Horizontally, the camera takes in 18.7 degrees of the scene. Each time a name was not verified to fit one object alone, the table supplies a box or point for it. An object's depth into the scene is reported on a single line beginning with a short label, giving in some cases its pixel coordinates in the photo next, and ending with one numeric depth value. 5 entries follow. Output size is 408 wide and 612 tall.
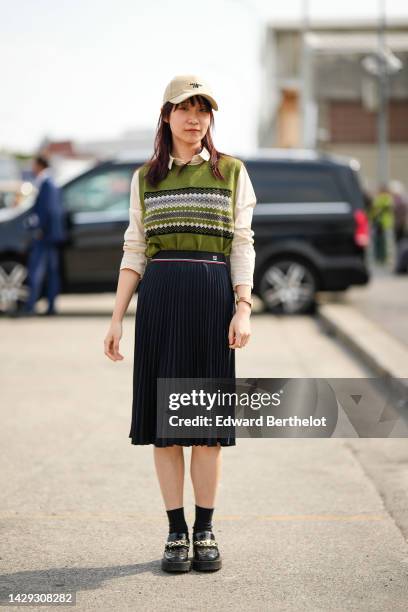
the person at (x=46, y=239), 14.39
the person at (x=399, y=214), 27.14
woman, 4.52
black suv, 14.77
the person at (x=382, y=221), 26.41
